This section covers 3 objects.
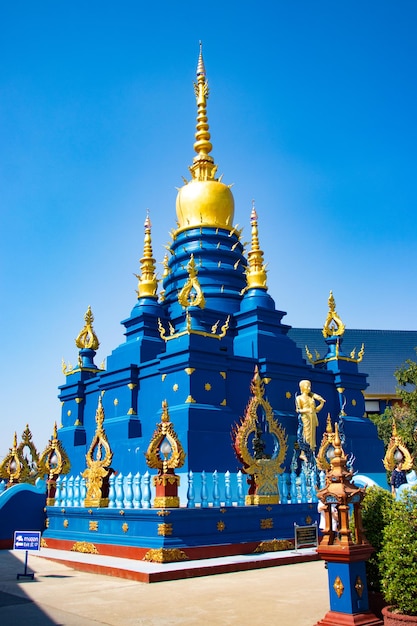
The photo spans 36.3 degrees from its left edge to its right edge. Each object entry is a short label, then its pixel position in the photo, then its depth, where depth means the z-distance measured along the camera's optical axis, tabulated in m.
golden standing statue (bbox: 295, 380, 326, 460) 22.23
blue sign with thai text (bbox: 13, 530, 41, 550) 12.73
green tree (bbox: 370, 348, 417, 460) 32.03
